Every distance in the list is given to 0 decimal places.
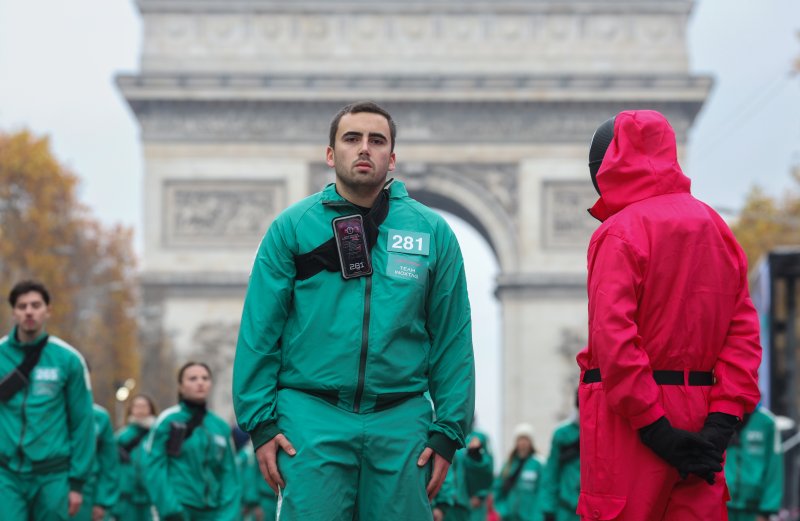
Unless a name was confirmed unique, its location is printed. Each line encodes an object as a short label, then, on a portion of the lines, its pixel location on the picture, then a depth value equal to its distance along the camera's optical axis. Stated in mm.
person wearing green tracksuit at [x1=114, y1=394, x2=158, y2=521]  15039
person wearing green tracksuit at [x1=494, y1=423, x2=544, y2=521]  15938
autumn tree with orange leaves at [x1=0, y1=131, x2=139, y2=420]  43719
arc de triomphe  38188
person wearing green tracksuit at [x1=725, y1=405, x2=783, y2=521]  11984
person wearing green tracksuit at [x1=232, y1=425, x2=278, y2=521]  18172
